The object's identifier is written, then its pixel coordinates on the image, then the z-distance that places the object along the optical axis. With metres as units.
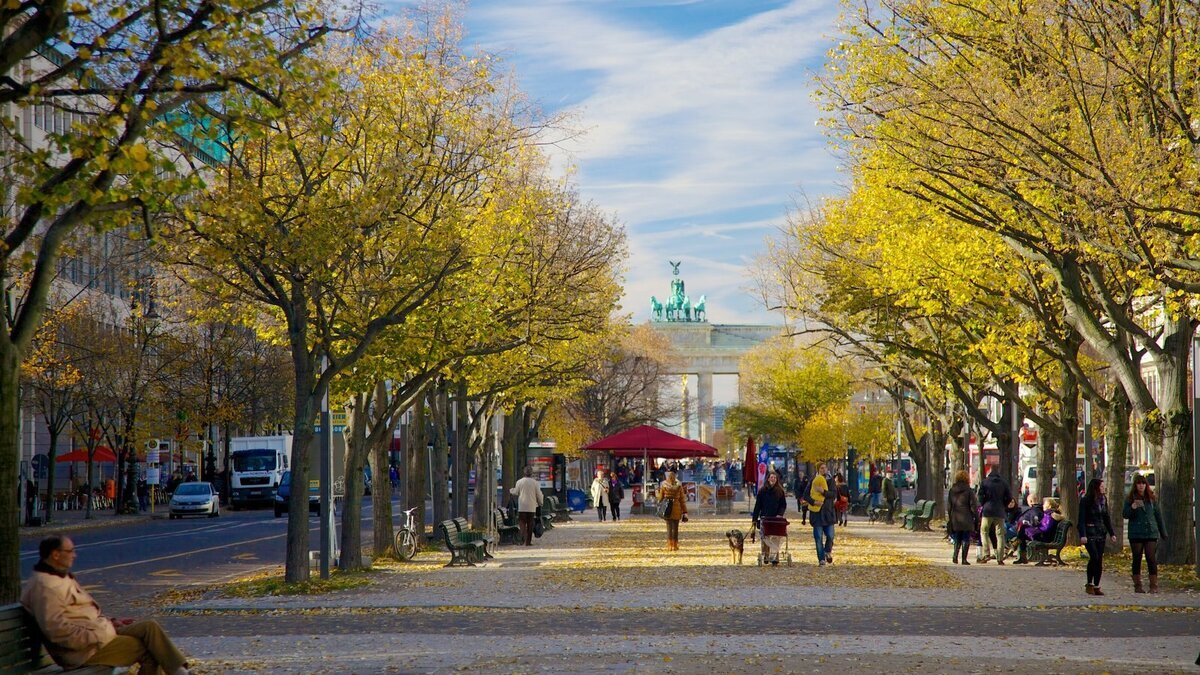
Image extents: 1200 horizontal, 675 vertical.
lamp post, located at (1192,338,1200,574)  22.27
